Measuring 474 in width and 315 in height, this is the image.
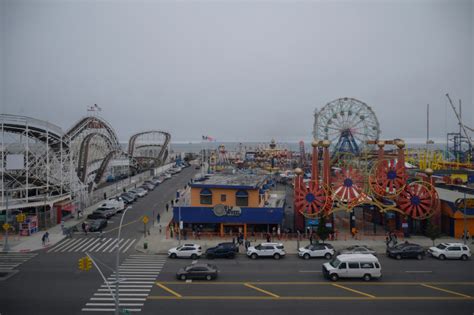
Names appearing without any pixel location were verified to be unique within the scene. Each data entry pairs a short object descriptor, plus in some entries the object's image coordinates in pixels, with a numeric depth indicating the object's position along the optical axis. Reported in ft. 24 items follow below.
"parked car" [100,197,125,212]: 148.20
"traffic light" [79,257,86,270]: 53.21
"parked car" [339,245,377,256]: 87.50
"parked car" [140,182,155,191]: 213.69
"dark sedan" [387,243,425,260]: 89.28
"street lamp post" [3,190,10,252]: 96.96
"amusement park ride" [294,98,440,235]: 111.45
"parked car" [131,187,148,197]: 191.11
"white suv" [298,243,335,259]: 89.86
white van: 72.59
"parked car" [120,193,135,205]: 171.34
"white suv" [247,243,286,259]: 90.43
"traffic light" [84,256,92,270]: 53.88
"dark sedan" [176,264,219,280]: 73.15
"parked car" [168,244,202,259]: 90.84
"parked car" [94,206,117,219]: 140.28
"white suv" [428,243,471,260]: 88.38
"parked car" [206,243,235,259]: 90.48
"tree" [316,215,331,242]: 102.32
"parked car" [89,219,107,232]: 120.78
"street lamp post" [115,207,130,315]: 49.82
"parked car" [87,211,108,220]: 136.15
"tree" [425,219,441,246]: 99.86
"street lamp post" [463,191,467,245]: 100.52
